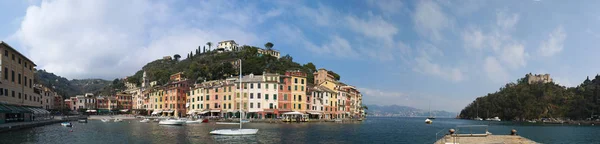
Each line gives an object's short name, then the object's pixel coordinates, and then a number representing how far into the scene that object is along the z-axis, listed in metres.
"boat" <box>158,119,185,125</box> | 78.44
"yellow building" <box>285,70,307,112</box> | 96.25
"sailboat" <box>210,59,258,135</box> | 49.09
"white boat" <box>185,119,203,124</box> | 84.34
